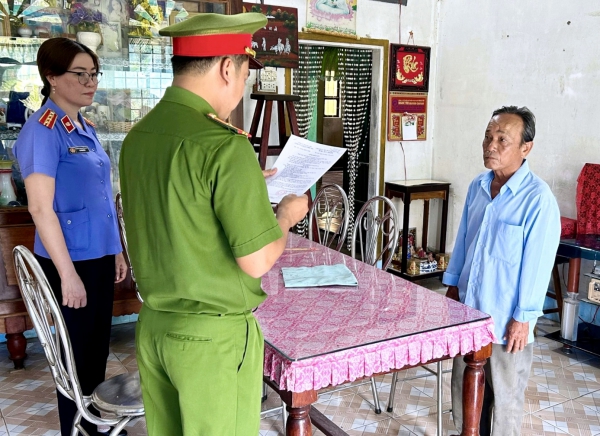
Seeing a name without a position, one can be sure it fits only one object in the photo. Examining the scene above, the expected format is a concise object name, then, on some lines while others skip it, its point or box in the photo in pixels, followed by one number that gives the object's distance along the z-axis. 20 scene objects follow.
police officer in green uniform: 1.13
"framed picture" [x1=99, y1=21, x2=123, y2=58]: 3.65
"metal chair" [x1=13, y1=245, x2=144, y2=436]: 1.68
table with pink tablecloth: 1.51
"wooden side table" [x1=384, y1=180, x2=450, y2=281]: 4.86
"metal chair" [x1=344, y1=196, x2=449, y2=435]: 2.39
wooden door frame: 4.93
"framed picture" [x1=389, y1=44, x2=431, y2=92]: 5.04
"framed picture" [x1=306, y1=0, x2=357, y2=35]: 4.52
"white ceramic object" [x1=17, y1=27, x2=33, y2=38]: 3.37
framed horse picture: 4.29
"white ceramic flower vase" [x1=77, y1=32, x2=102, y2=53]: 3.56
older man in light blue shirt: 1.95
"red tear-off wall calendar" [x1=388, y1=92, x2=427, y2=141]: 5.13
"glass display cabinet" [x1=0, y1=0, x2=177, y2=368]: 3.19
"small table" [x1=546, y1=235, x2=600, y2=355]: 3.34
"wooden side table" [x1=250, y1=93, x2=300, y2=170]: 3.99
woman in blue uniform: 1.99
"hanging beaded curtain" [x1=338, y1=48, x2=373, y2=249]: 5.15
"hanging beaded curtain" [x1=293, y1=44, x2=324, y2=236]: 4.79
